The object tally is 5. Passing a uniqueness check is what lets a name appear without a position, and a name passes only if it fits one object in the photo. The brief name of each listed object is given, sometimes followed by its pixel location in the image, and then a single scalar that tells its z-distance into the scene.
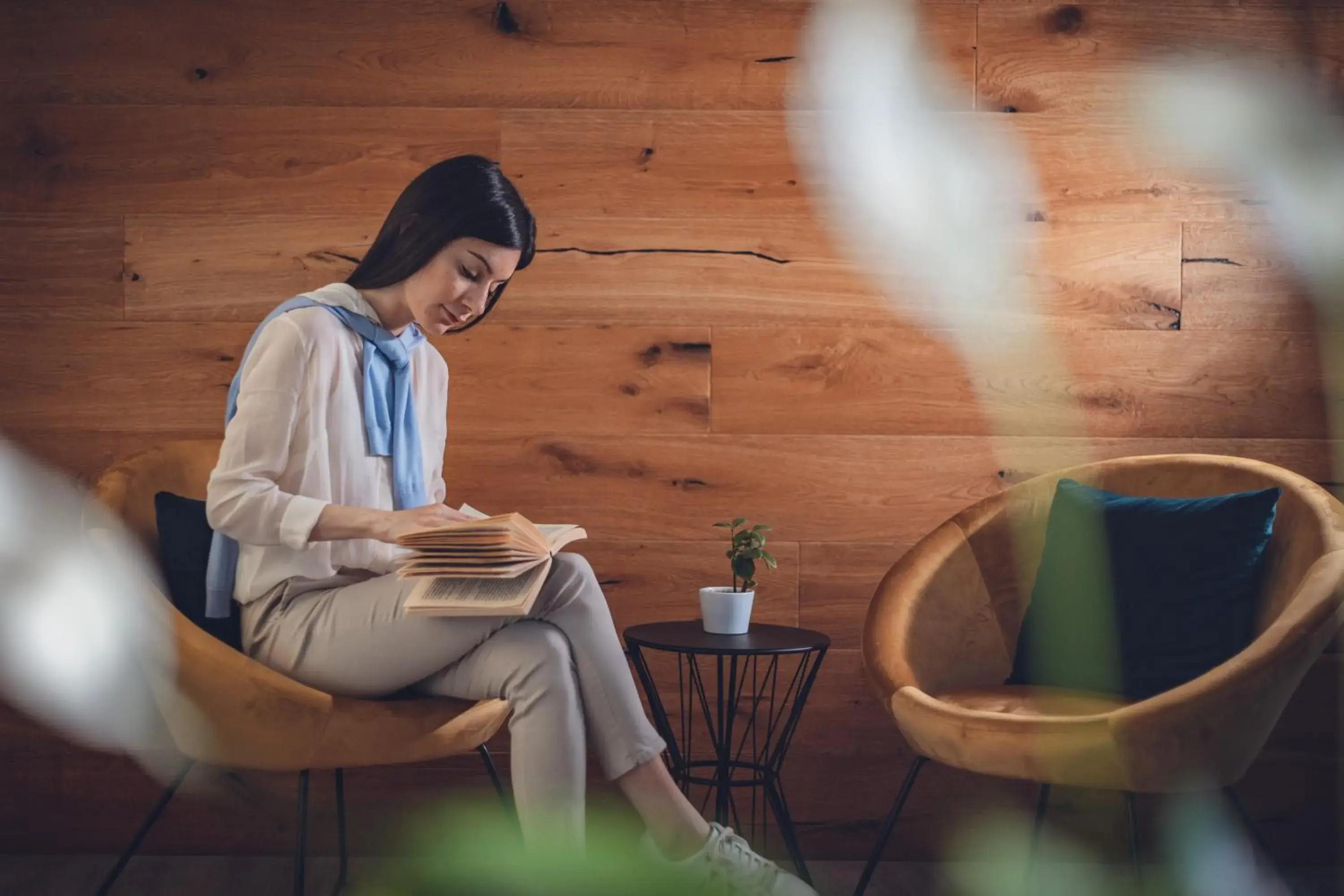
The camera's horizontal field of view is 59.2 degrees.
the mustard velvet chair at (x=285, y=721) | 1.68
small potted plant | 2.06
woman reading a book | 1.72
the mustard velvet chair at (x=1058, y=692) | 1.63
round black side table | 1.99
